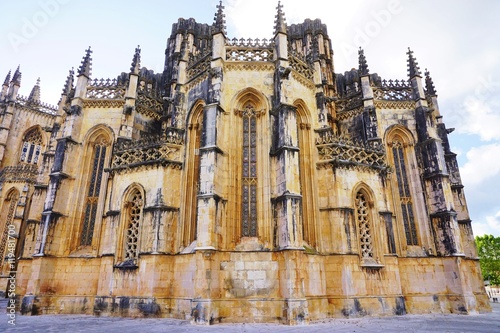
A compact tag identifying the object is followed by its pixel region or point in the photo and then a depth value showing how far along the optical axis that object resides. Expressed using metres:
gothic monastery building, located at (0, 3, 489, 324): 13.19
